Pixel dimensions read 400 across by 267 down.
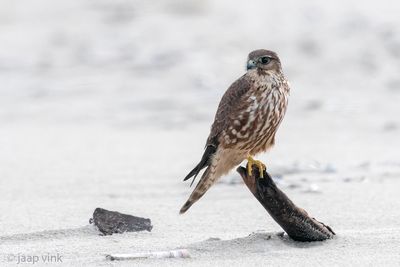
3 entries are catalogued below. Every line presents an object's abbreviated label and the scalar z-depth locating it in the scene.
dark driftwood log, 10.02
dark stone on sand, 10.58
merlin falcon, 11.22
